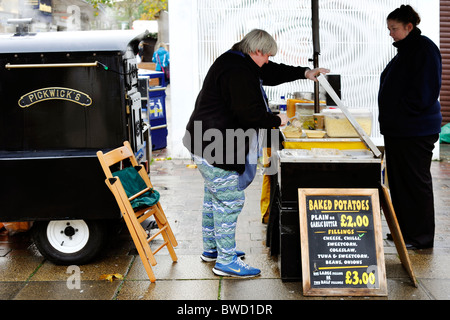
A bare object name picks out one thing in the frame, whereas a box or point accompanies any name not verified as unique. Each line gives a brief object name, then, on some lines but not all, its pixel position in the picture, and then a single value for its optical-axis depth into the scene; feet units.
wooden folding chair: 14.76
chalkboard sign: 13.92
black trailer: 15.49
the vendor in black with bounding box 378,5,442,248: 16.15
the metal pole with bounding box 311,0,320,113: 16.57
